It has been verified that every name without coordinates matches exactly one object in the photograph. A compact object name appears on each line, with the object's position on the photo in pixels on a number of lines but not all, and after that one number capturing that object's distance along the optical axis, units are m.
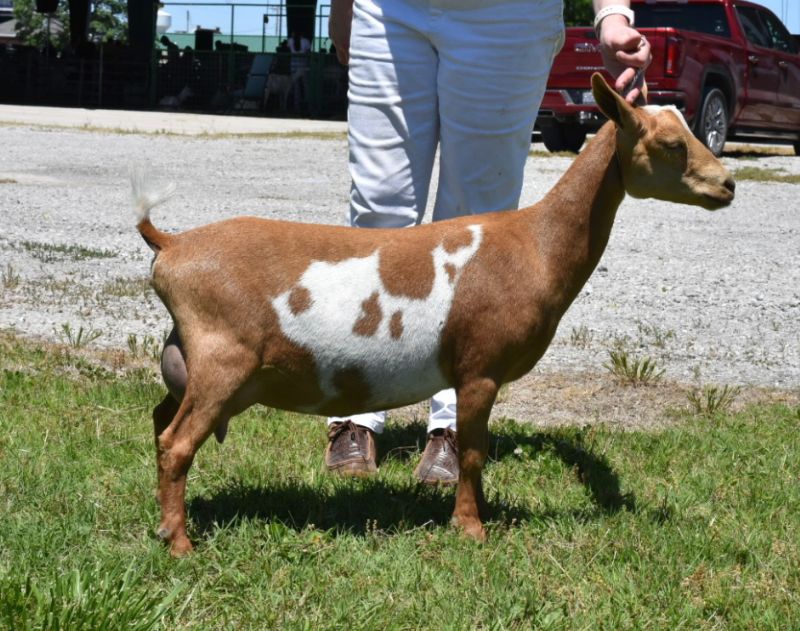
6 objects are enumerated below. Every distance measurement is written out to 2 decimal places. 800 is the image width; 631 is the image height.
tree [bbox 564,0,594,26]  35.03
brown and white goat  3.50
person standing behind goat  4.29
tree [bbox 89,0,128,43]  65.94
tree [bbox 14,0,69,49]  59.47
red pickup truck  15.47
